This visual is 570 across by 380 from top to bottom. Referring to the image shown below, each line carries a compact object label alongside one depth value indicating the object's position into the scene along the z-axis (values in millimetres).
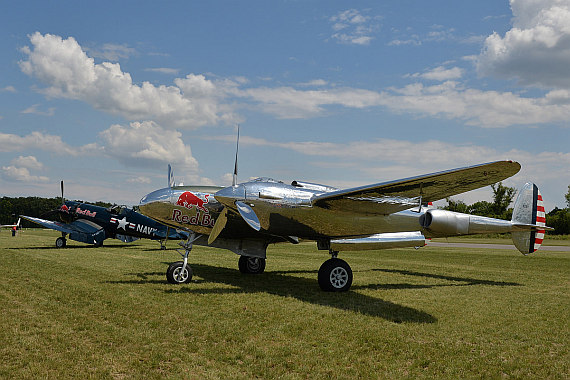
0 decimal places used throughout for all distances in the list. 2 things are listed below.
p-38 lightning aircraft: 9672
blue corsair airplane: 26297
